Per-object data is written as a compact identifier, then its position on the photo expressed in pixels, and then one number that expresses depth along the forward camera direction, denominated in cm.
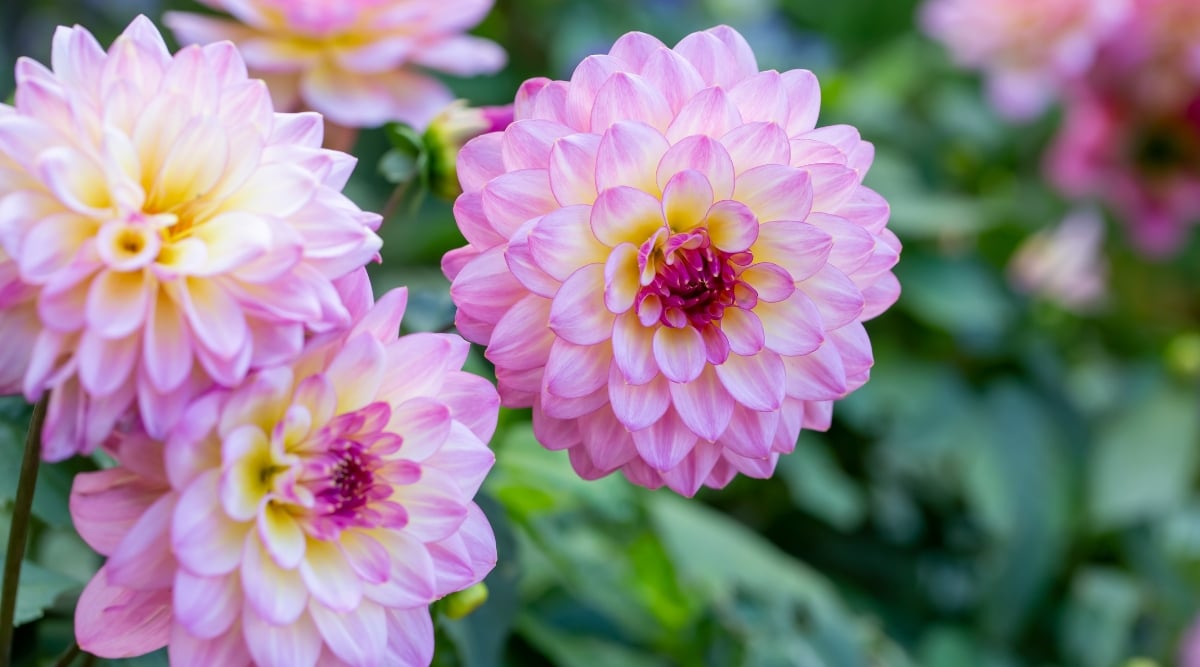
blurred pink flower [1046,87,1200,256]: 159
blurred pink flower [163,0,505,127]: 83
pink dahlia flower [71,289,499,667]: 65
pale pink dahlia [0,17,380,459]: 64
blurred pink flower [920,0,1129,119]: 153
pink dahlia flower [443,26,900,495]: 69
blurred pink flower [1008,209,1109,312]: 166
